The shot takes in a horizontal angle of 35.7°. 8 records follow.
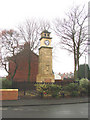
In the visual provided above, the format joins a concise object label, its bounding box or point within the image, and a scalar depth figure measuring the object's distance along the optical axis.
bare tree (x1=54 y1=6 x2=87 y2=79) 23.94
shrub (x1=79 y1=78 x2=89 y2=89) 16.63
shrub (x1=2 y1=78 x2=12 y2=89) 17.45
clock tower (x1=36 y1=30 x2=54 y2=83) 24.39
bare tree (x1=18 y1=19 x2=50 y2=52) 27.95
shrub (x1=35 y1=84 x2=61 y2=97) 14.20
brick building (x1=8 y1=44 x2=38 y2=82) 26.36
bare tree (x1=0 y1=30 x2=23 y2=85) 26.13
